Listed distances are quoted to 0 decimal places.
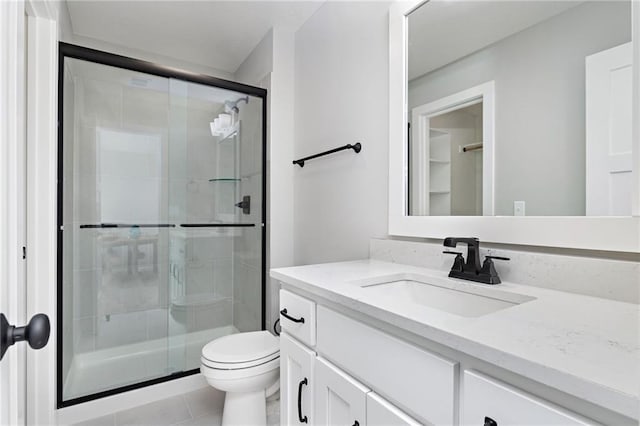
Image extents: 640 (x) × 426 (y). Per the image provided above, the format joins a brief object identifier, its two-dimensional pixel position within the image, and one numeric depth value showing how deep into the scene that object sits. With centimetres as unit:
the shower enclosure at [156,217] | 197
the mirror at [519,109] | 86
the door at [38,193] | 140
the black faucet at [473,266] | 100
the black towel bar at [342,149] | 166
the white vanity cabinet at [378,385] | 53
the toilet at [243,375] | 143
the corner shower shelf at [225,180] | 224
